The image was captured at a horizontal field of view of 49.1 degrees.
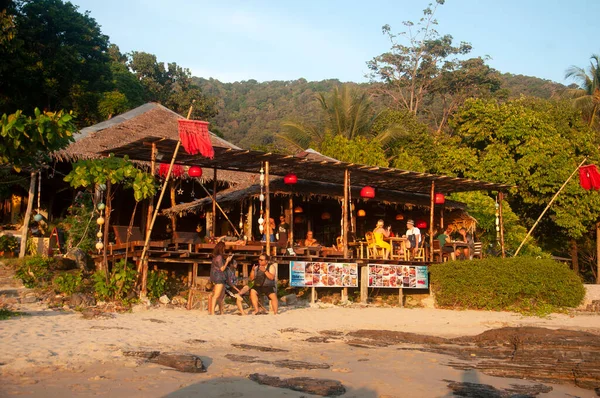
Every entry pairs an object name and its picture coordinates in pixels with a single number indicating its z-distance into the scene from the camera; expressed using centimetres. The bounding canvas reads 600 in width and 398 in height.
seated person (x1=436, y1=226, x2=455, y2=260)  1719
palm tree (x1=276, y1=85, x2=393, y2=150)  2947
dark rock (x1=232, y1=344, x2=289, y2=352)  866
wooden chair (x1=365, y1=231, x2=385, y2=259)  1634
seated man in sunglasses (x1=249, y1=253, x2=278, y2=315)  1267
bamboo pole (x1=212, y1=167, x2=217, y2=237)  1514
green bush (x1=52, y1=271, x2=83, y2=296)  1242
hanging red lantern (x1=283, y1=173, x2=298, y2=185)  1606
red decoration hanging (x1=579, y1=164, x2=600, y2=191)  1841
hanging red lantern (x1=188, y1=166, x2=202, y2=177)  1524
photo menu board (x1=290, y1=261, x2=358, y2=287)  1462
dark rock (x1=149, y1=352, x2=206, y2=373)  697
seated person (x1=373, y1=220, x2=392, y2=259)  1631
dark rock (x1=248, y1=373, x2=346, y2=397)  634
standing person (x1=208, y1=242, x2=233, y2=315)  1211
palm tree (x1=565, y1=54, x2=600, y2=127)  2994
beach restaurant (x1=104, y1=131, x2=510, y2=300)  1374
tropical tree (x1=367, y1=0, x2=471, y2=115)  3781
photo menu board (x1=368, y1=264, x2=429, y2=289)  1585
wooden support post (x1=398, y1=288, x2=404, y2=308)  1609
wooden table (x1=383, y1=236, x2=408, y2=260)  1652
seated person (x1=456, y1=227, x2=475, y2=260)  1761
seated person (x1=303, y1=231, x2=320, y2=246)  1692
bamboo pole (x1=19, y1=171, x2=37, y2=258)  1587
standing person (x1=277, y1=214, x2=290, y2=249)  1505
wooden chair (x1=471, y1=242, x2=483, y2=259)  1834
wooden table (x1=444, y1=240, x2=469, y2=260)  1731
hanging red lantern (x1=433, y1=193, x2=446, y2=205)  1811
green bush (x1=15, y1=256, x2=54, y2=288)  1345
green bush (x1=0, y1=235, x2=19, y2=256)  1647
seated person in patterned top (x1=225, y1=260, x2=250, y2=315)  1219
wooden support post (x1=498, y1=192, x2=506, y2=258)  1820
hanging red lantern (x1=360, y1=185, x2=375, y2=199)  1713
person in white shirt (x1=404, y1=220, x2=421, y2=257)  1684
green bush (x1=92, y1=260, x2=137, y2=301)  1221
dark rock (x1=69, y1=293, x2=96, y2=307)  1180
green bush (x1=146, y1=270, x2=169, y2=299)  1293
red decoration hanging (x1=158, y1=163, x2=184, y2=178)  1652
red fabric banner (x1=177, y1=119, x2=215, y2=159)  1277
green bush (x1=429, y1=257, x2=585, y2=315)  1498
